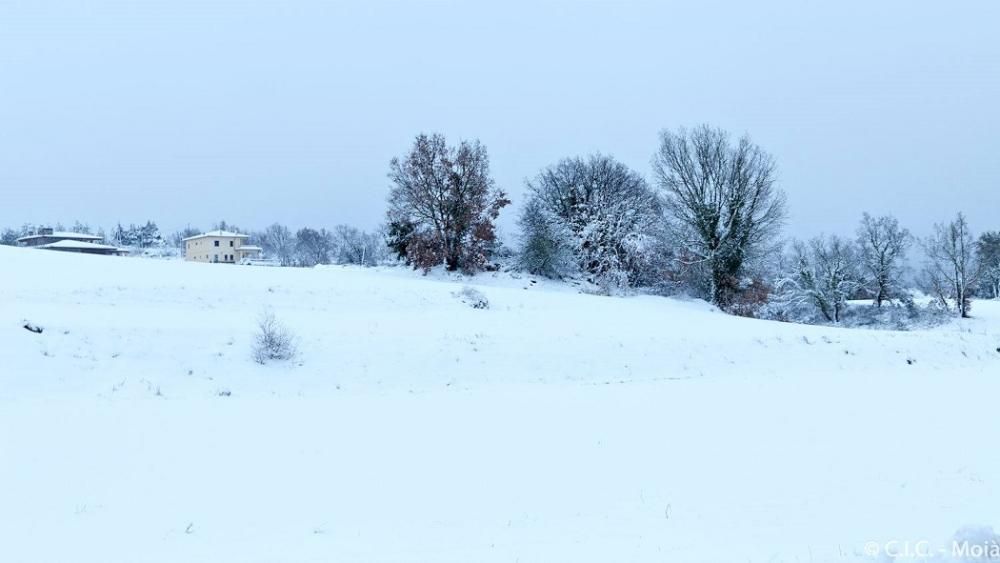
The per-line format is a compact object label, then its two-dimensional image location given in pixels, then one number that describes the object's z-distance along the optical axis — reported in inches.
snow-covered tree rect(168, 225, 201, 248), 5575.8
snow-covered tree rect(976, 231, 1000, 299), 2426.3
